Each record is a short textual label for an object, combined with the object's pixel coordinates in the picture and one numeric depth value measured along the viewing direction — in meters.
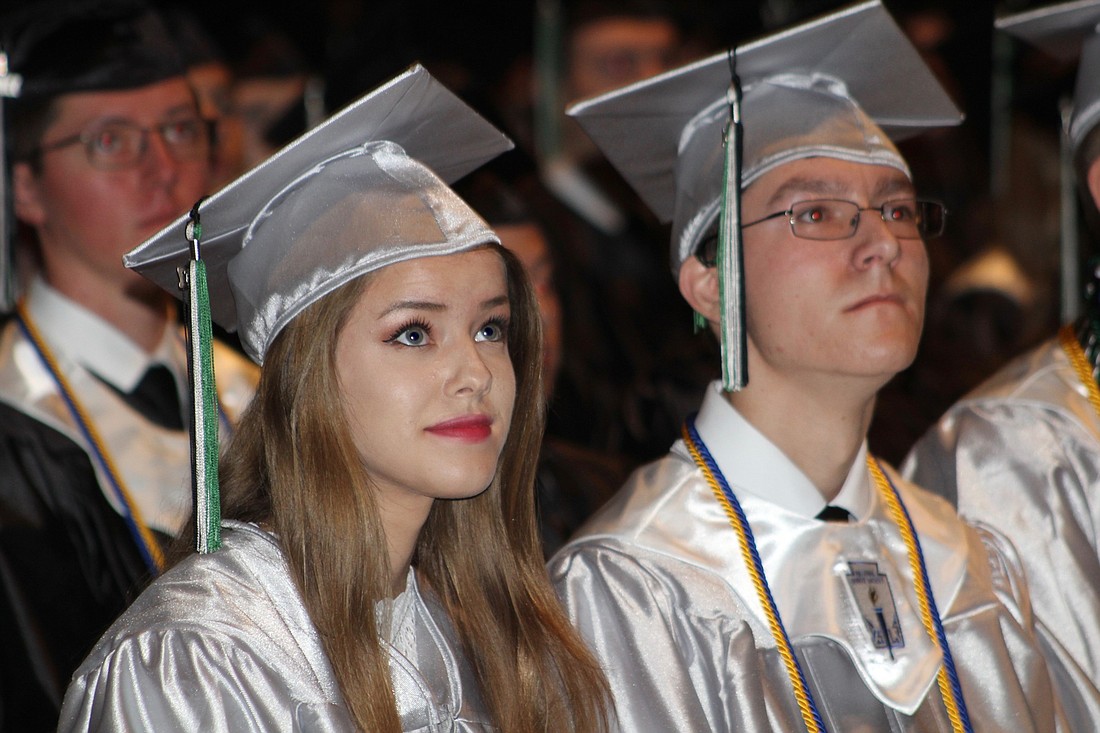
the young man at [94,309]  5.82
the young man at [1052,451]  5.37
